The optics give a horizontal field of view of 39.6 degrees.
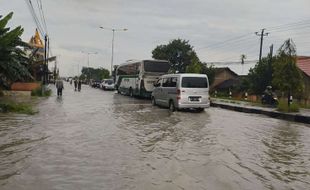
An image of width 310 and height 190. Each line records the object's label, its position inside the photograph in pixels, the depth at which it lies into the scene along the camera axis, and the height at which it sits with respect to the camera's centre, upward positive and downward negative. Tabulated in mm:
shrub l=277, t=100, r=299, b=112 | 25547 -1576
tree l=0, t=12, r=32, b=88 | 20003 +1027
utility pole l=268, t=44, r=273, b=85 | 48028 +1742
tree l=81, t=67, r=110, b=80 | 125694 +692
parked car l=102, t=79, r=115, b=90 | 61844 -1358
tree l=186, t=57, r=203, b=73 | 48688 +1203
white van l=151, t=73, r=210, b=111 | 22391 -703
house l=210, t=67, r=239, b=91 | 80138 +45
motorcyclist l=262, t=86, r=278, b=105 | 31547 -1222
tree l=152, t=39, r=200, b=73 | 78062 +4431
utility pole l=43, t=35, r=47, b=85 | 46653 +1222
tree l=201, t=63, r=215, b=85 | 63081 +1092
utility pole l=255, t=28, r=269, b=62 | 54844 +5374
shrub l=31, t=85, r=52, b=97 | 36844 -1638
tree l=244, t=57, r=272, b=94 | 49250 +490
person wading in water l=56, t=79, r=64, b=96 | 37750 -1108
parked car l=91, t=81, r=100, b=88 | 78900 -1680
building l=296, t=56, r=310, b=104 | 48062 +1078
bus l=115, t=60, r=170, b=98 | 33625 +213
